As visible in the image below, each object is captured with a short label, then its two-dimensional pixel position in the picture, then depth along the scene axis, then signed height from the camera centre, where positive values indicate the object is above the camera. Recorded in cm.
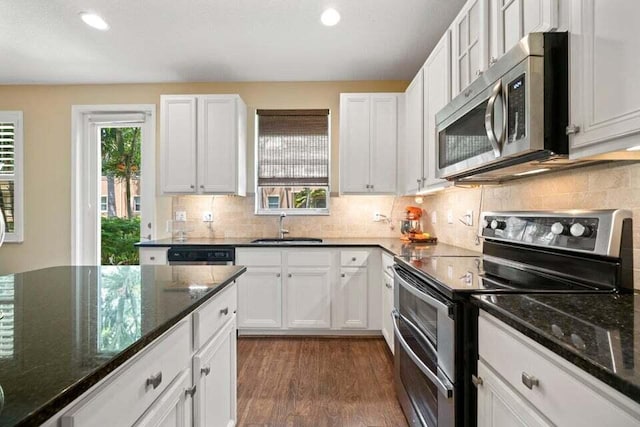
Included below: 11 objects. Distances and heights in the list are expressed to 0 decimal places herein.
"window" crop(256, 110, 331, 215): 370 +67
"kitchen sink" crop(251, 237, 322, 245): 346 -29
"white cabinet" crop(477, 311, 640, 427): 63 -40
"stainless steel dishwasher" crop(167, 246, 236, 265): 308 -39
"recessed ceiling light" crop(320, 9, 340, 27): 244 +143
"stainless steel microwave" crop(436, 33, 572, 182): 116 +39
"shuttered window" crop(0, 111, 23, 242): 378 +54
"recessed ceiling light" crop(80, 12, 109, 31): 250 +144
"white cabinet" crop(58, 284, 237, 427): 68 -46
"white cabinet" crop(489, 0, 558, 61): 119 +76
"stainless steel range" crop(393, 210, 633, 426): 114 -27
